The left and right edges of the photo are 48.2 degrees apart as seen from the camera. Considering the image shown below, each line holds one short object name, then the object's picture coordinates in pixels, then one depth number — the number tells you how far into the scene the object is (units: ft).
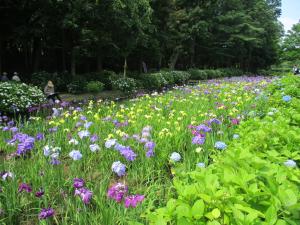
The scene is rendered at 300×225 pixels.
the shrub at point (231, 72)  112.77
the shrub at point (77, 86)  50.98
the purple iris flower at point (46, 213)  7.42
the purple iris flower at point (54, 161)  10.72
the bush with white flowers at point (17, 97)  26.22
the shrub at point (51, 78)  50.42
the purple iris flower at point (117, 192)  7.95
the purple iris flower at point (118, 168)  9.73
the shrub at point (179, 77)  74.39
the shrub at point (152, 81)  61.00
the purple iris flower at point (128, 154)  10.87
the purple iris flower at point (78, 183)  8.28
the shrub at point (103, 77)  56.24
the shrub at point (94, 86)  49.96
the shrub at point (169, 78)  68.74
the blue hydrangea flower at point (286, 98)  14.57
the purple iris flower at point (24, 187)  8.66
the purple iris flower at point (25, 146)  11.29
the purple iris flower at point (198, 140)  11.95
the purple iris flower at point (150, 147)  11.54
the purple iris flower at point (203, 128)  13.98
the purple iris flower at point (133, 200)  7.68
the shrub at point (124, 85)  53.62
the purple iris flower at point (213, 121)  15.96
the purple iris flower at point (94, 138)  13.09
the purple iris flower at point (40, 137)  13.74
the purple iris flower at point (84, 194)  8.08
